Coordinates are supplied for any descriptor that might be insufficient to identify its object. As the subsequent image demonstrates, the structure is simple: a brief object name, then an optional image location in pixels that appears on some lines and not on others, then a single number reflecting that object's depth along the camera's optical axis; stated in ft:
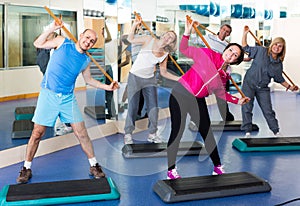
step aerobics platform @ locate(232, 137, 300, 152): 16.37
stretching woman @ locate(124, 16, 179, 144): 16.34
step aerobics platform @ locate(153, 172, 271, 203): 10.84
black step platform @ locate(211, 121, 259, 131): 20.58
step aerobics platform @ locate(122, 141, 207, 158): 15.46
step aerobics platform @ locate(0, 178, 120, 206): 10.38
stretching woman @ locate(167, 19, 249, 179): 11.22
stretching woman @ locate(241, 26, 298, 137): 17.39
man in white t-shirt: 20.66
